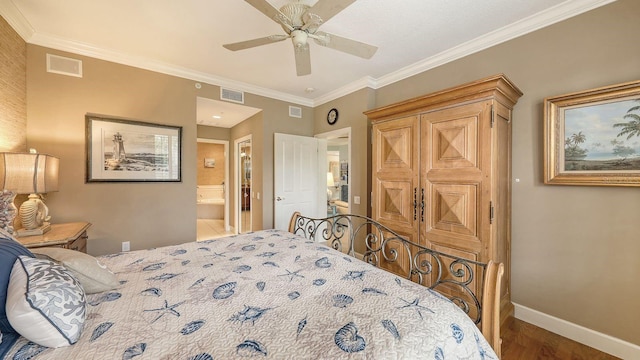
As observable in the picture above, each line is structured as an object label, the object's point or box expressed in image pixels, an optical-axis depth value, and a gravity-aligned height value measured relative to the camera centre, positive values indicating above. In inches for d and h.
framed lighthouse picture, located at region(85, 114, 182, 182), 110.0 +14.3
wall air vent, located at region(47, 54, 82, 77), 101.2 +49.6
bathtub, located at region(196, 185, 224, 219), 261.9 -27.3
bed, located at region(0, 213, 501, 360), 31.6 -22.3
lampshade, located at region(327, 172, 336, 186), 283.3 -1.6
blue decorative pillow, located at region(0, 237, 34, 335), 32.6 -12.6
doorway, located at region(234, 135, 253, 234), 203.5 -1.1
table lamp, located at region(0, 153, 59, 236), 68.8 -1.4
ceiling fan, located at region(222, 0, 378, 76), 61.3 +43.3
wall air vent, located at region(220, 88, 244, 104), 142.1 +51.1
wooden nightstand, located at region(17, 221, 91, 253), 73.8 -18.8
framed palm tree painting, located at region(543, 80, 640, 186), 69.2 +12.9
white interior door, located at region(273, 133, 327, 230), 160.9 +1.3
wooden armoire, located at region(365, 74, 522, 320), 78.0 +2.8
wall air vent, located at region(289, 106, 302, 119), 170.7 +48.7
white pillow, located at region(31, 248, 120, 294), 44.5 -17.1
